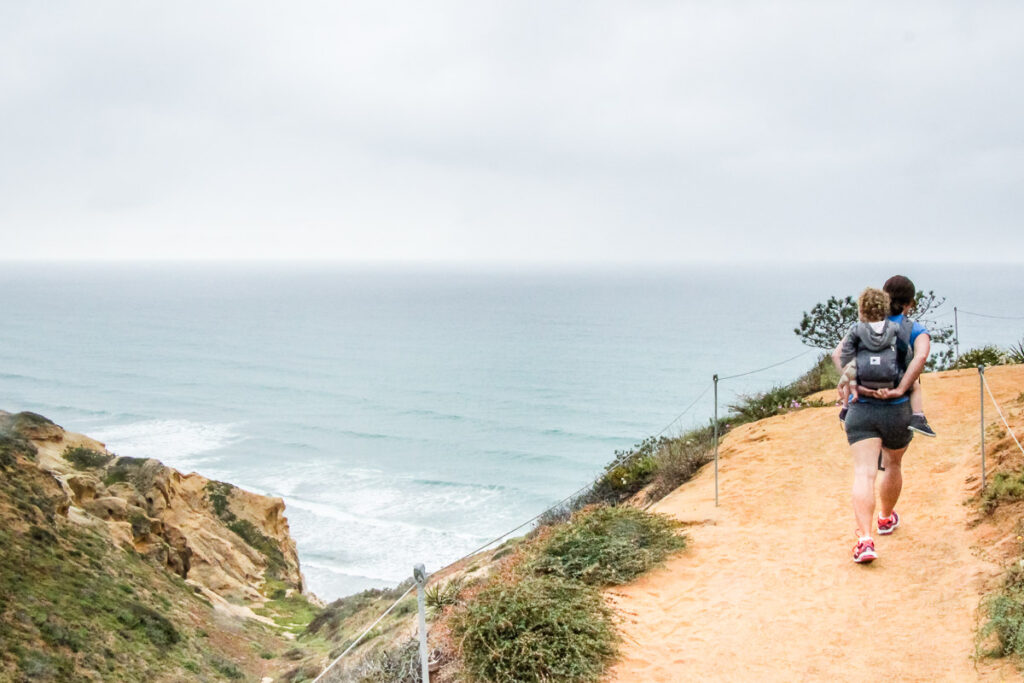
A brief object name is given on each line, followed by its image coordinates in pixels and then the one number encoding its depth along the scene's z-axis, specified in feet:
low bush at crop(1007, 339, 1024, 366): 50.45
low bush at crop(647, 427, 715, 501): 37.50
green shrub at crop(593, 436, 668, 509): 41.01
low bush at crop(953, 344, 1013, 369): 52.06
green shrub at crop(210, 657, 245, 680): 52.08
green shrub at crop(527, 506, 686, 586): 23.75
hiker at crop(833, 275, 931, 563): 20.68
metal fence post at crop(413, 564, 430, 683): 15.16
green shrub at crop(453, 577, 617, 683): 17.80
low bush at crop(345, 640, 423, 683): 19.69
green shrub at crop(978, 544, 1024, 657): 16.24
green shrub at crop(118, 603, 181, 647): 50.47
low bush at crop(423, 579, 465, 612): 23.38
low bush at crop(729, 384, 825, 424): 47.37
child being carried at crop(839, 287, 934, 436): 20.67
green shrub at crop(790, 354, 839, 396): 52.54
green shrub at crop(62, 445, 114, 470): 70.49
